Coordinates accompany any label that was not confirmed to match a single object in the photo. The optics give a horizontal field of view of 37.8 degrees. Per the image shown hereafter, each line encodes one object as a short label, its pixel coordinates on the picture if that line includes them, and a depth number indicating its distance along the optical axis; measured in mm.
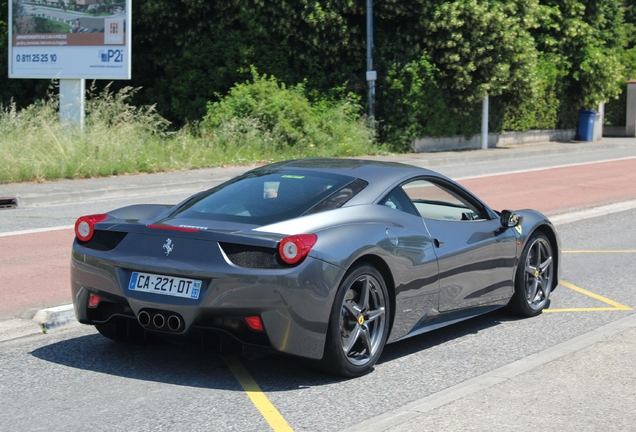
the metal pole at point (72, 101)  21922
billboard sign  23906
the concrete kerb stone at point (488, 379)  4848
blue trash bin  38438
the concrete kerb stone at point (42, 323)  6477
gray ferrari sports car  5328
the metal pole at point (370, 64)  27938
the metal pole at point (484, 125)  32531
